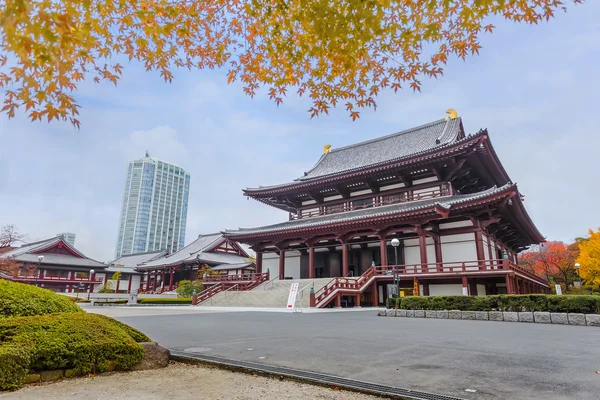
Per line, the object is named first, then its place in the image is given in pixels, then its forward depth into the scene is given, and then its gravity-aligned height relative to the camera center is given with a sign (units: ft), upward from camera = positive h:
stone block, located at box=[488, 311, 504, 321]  38.52 -3.02
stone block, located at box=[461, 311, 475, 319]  40.00 -3.03
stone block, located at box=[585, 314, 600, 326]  33.21 -2.78
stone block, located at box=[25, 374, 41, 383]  12.50 -3.43
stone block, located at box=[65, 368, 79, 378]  13.43 -3.45
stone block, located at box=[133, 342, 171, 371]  15.26 -3.27
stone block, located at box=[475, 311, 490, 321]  39.19 -3.07
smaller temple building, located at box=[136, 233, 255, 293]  134.82 +7.36
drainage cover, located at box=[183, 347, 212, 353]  18.78 -3.58
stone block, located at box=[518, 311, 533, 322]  37.04 -2.90
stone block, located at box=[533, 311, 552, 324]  36.17 -2.91
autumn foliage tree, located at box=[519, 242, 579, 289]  125.18 +8.81
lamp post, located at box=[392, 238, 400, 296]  50.65 +1.74
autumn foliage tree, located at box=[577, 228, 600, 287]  96.12 +7.72
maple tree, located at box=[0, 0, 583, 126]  10.46 +11.17
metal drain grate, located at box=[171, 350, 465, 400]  11.04 -3.33
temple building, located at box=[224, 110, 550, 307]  64.13 +12.66
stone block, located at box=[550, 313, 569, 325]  34.96 -2.91
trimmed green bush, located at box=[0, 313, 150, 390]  12.19 -2.46
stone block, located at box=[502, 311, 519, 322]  37.60 -2.96
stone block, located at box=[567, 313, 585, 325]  33.98 -2.80
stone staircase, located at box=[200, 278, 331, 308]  67.27 -2.42
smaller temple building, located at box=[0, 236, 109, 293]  132.26 +5.13
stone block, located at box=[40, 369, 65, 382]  12.94 -3.44
